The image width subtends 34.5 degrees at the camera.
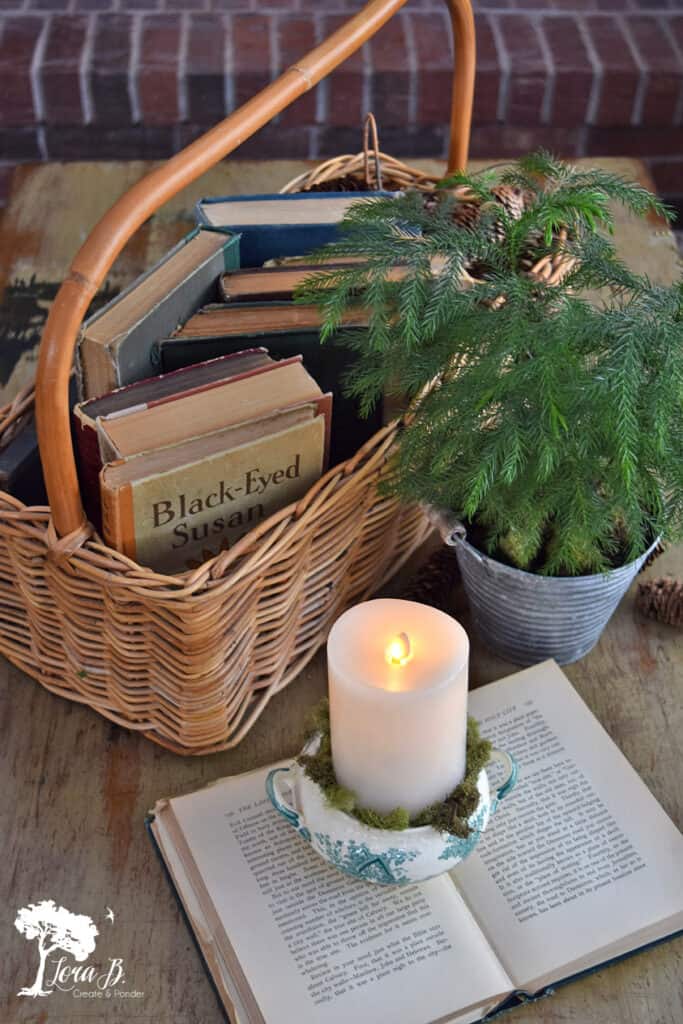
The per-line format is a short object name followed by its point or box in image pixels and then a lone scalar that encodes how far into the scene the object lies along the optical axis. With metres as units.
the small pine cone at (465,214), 1.13
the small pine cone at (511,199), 1.15
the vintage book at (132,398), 0.80
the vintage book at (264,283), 0.96
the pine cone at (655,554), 0.99
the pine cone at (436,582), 0.96
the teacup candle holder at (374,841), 0.71
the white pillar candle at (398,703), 0.68
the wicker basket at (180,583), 0.72
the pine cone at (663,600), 0.95
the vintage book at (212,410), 0.78
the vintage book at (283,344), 0.91
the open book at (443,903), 0.71
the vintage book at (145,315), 0.87
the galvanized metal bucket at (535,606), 0.83
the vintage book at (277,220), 1.04
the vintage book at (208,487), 0.76
